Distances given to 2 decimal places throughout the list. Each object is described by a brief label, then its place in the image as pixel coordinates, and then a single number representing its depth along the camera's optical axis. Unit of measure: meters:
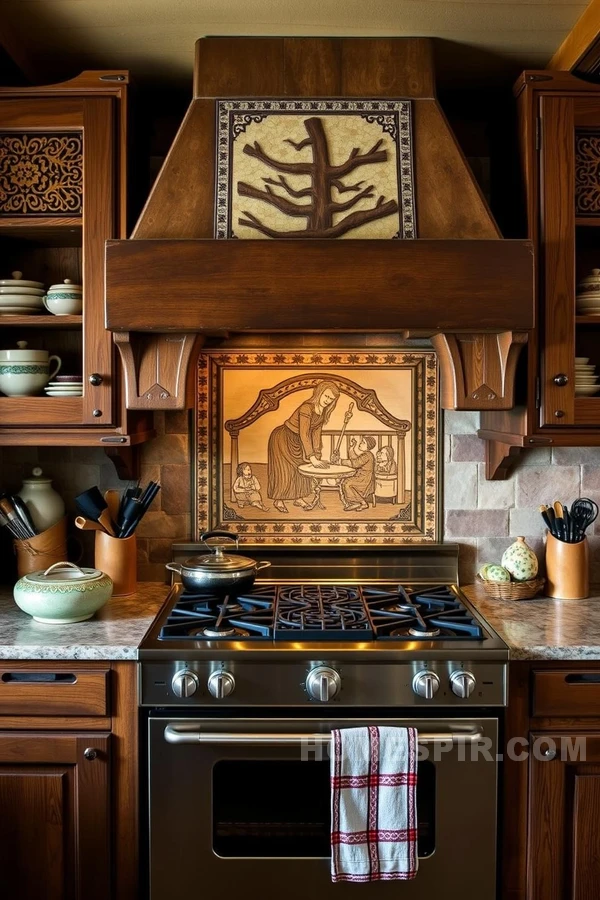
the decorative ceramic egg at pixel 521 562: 2.40
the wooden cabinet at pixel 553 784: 1.94
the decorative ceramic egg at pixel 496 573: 2.39
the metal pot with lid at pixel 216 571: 2.27
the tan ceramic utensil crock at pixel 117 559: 2.40
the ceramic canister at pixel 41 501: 2.46
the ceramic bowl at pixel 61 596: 2.08
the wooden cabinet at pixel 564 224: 2.16
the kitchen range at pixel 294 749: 1.89
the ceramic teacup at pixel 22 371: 2.22
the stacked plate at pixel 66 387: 2.23
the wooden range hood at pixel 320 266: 2.04
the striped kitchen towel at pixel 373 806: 1.84
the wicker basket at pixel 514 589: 2.38
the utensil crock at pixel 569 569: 2.41
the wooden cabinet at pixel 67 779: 1.93
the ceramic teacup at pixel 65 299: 2.23
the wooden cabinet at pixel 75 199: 2.18
